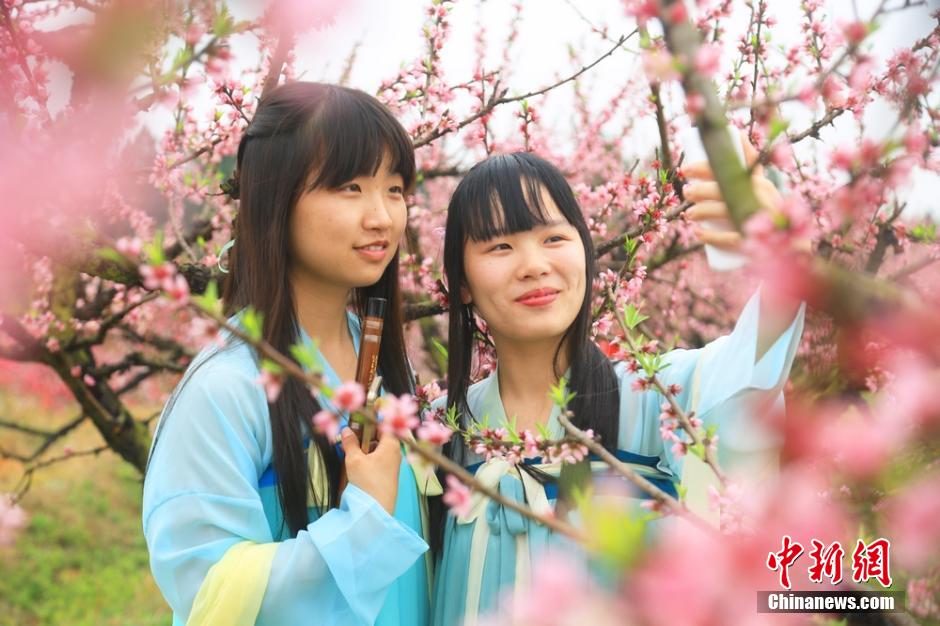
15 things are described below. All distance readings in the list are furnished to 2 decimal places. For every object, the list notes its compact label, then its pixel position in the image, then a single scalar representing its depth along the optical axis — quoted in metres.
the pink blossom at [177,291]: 0.86
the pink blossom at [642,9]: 0.71
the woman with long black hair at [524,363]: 1.82
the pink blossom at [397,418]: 0.91
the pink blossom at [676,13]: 0.58
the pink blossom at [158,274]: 0.87
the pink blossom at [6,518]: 2.77
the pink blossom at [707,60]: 0.57
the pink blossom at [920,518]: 0.69
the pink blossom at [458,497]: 0.93
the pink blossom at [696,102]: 0.56
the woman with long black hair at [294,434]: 1.51
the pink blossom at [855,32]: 0.79
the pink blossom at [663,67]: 0.63
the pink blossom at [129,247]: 0.96
